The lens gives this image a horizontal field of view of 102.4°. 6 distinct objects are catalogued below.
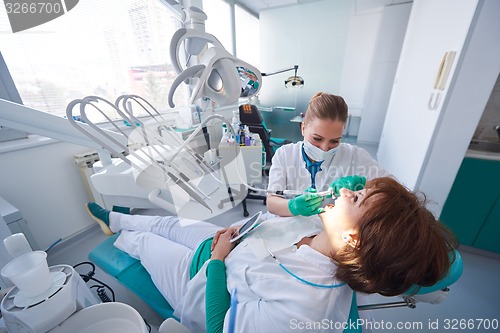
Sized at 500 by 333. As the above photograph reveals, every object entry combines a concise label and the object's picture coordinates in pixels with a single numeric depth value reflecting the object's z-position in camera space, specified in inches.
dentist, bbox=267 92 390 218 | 39.2
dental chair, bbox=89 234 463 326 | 26.4
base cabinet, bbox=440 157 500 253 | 56.1
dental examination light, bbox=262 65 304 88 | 134.6
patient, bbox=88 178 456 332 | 22.4
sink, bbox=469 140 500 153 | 64.0
